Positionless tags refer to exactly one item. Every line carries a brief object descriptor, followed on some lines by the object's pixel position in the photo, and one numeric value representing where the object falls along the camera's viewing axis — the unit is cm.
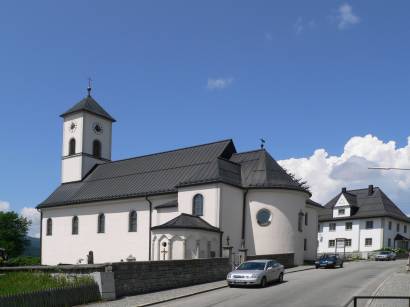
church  3819
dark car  3597
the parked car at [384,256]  5181
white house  6825
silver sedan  2328
